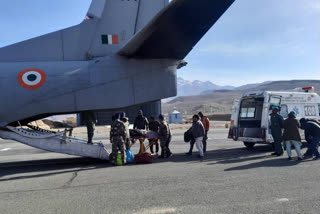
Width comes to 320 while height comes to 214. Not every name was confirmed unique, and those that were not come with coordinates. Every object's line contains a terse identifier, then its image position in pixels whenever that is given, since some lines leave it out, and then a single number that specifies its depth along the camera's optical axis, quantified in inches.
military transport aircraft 270.1
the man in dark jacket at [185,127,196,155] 385.1
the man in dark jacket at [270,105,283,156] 349.1
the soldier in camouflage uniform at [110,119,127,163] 298.7
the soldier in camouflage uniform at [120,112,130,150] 307.0
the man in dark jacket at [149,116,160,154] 405.3
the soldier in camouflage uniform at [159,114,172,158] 350.9
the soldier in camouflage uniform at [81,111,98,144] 320.2
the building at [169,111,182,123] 1552.7
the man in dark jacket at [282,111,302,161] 313.6
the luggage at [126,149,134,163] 320.8
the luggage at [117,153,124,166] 301.7
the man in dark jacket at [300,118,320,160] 324.8
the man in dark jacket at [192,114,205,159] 346.6
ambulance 387.5
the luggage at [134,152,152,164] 315.0
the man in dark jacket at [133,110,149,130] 414.0
